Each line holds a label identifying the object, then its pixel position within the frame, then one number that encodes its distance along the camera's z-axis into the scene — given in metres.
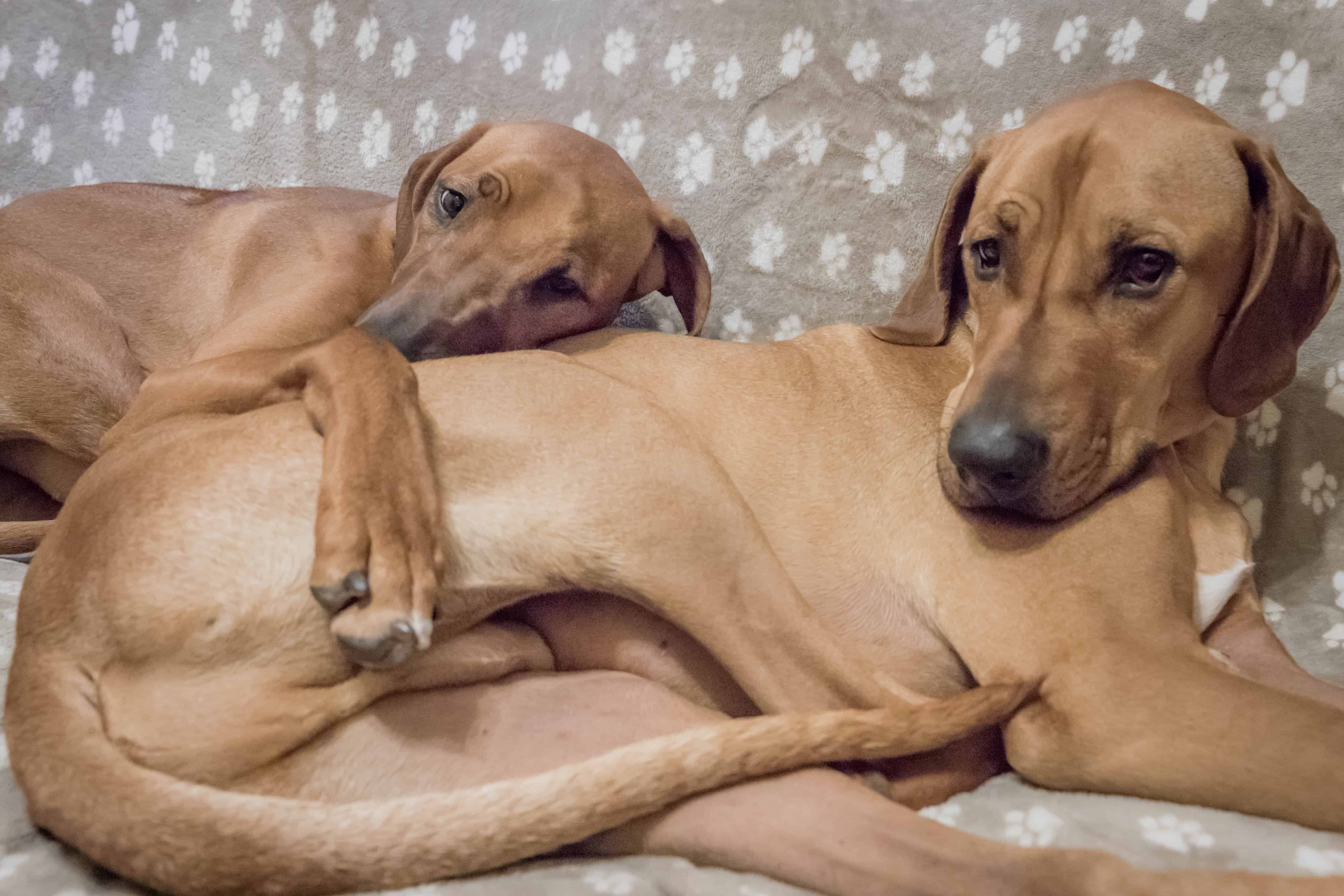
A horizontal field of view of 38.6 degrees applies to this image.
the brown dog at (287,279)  1.05
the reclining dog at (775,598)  0.82
